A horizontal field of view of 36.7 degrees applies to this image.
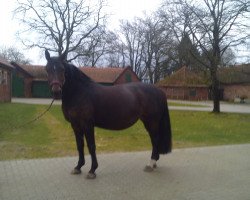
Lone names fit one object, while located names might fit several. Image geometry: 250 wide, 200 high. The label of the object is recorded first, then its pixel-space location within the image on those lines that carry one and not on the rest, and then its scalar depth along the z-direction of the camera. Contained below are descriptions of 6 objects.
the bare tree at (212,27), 27.77
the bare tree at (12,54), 80.62
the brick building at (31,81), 56.12
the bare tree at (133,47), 68.19
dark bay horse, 7.11
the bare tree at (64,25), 44.00
